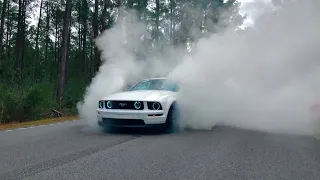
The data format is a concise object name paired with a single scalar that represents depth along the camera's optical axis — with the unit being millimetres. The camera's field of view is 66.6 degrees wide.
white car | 5479
